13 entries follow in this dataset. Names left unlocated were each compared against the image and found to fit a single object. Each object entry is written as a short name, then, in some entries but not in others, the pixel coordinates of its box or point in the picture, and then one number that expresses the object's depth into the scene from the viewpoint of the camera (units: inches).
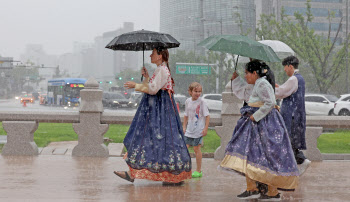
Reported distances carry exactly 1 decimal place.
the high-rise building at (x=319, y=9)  3614.7
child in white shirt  347.6
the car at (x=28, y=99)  2818.9
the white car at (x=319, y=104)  1195.3
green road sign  1796.3
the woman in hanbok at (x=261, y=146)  260.8
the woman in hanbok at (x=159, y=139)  307.1
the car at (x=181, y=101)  1508.0
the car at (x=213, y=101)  1364.5
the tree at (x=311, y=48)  1555.1
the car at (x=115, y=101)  1775.3
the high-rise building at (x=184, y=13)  4259.4
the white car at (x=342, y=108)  1137.4
